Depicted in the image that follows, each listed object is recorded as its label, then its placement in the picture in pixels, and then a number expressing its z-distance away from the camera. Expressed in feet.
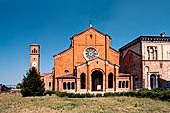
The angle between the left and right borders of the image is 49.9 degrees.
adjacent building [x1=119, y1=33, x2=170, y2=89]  108.68
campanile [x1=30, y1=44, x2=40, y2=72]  149.18
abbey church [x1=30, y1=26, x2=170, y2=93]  109.19
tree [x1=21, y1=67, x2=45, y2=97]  90.36
